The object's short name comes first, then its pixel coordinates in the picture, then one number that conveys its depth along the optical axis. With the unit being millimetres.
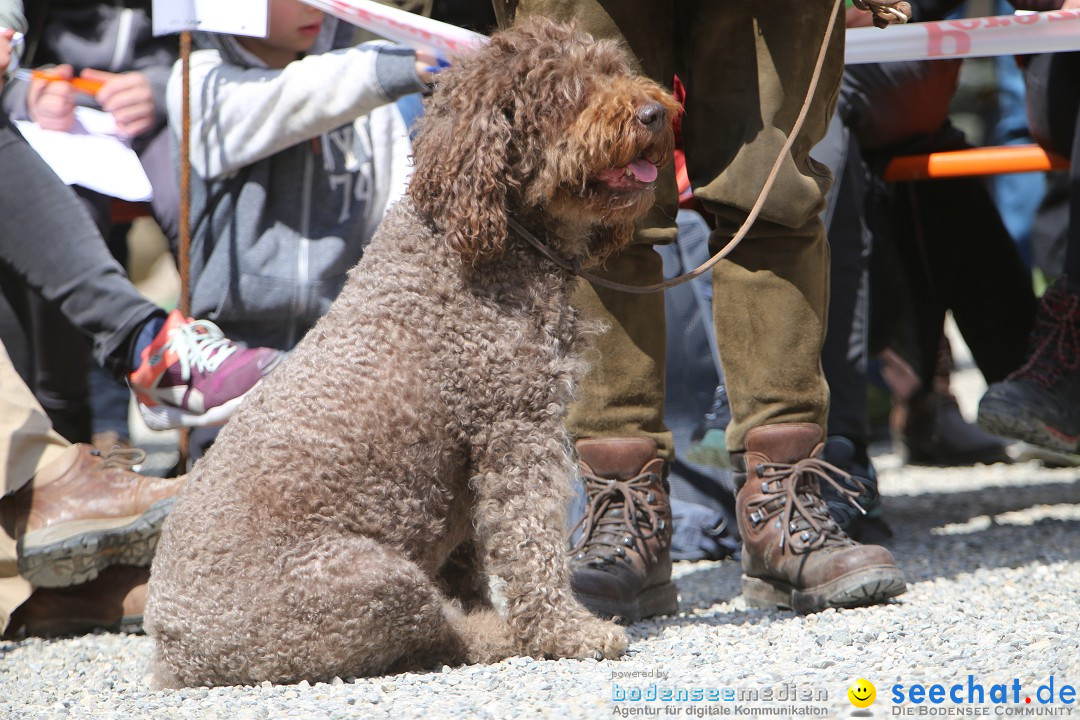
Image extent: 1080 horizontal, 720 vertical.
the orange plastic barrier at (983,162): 8656
